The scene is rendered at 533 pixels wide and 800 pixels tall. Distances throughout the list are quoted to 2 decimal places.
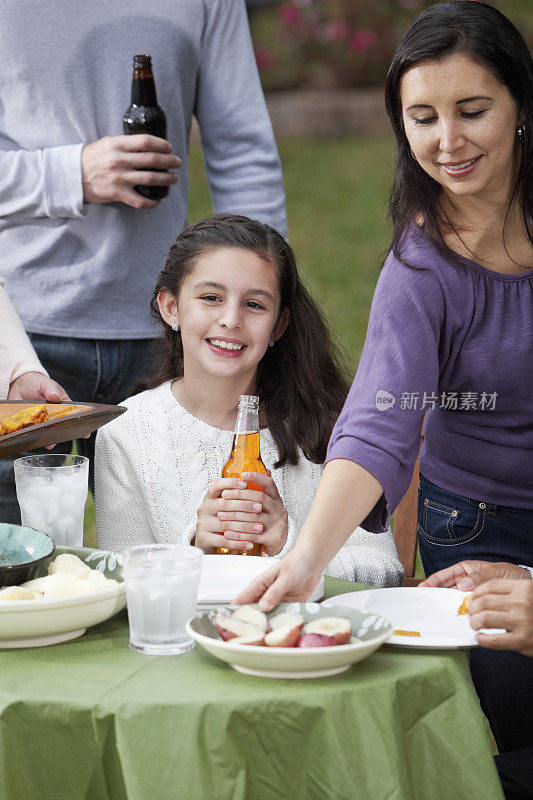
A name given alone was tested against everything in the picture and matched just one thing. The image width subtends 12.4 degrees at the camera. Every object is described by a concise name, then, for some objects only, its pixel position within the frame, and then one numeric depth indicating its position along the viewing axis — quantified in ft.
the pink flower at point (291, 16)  38.43
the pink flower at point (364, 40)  37.01
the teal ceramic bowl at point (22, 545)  9.16
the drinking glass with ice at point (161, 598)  8.69
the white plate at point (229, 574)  9.19
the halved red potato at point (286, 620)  8.65
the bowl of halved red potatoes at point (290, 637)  8.45
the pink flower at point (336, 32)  37.53
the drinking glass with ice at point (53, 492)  9.61
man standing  11.42
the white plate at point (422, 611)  8.77
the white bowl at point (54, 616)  8.66
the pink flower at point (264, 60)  37.07
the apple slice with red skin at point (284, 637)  8.51
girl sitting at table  10.85
